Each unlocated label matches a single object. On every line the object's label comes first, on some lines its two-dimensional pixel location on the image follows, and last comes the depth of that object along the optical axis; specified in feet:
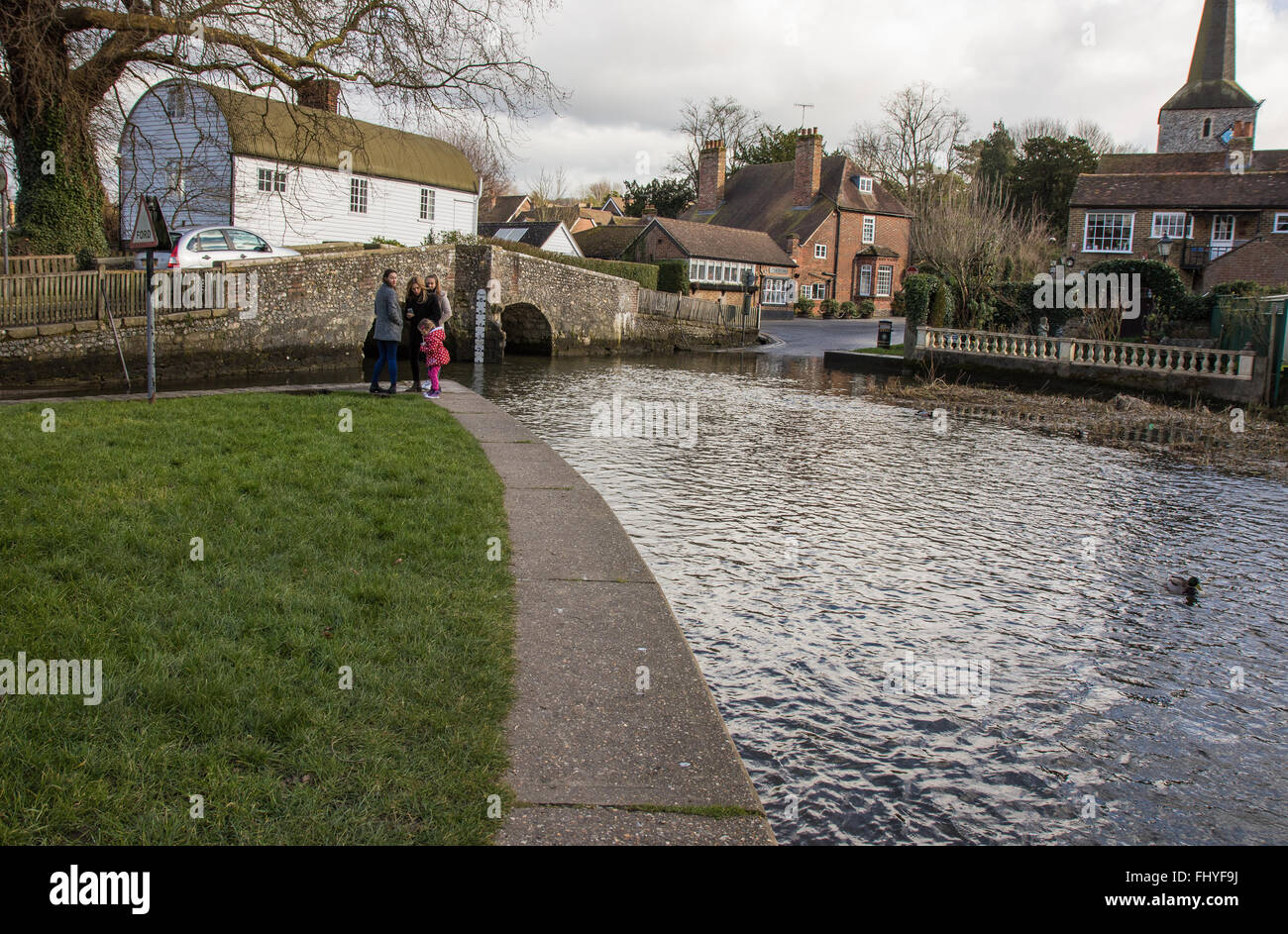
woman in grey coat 49.83
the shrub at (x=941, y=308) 104.68
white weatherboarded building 107.55
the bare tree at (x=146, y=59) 58.85
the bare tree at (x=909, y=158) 242.58
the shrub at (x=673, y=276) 166.30
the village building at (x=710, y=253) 174.50
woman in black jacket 53.57
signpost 38.52
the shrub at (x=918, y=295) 103.14
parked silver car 70.64
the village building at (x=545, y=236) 167.84
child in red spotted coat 52.85
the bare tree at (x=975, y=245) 106.83
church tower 198.59
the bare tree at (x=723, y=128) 256.11
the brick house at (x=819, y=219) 198.29
